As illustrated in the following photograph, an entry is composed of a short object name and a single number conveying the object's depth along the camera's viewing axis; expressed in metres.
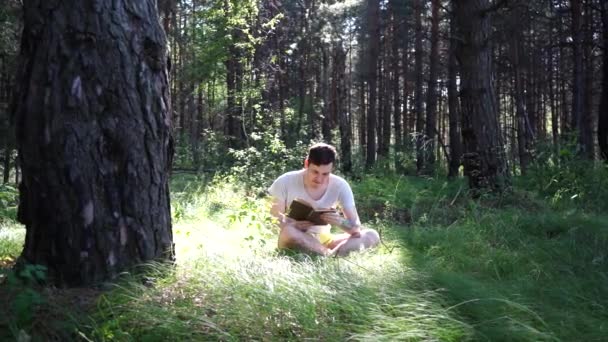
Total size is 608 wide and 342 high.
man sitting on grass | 3.97
